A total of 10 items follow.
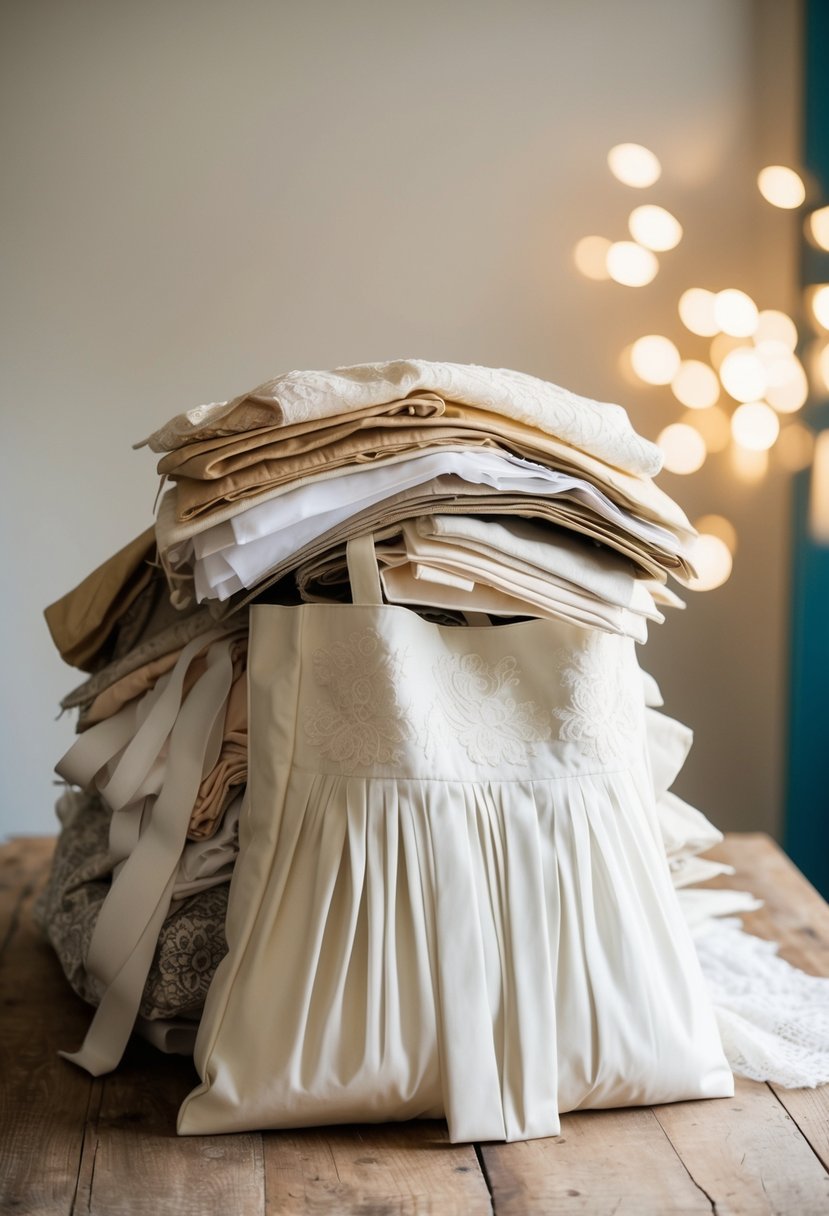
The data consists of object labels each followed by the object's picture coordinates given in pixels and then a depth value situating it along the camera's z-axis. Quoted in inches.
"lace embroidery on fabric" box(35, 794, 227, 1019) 54.0
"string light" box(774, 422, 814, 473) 100.5
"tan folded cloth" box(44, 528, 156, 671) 65.5
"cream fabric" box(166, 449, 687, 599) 48.3
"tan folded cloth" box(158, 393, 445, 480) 47.8
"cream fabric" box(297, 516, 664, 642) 49.2
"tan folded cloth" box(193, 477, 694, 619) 49.6
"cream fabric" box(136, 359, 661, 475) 47.4
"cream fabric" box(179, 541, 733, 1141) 47.3
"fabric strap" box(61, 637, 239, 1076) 54.1
